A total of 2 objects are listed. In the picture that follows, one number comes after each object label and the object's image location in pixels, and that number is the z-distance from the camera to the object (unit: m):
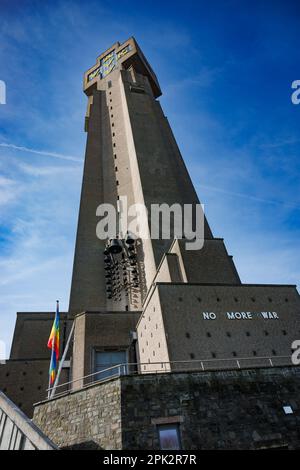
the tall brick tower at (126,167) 26.00
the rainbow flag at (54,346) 16.16
